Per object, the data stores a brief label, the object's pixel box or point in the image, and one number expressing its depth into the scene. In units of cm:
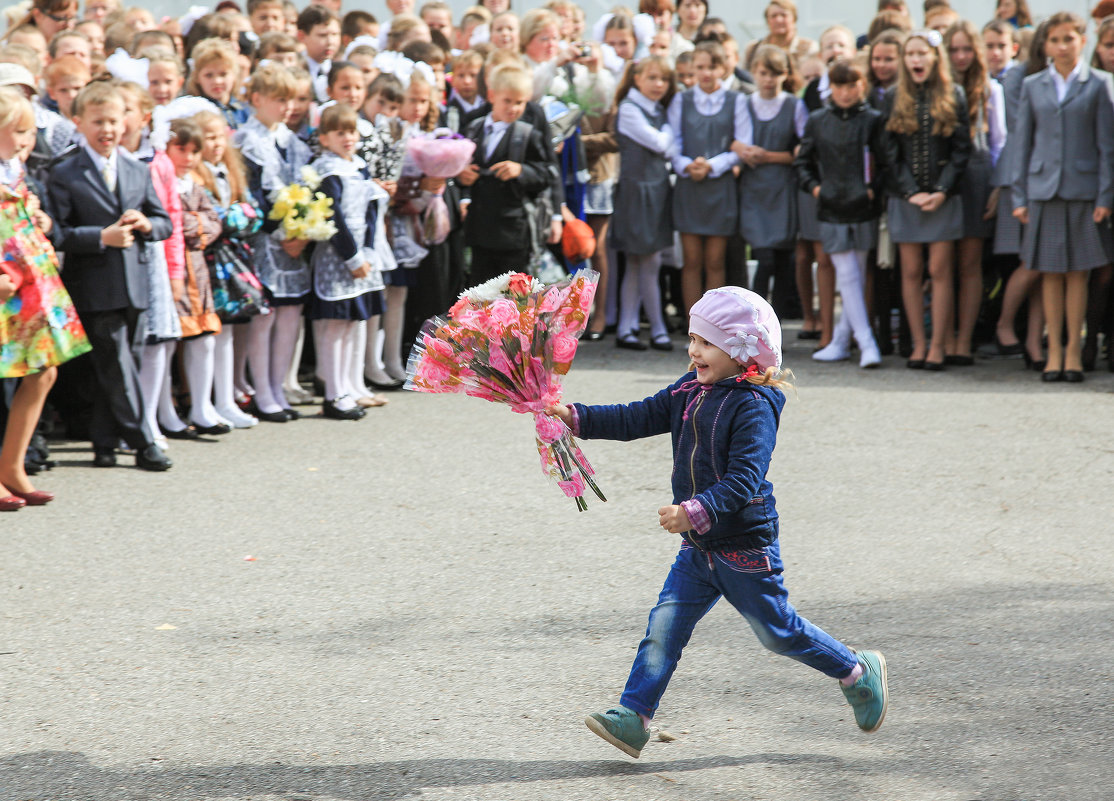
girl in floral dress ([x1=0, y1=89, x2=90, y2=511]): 1305
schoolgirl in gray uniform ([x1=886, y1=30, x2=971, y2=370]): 1953
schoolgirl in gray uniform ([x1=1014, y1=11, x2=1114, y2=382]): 1887
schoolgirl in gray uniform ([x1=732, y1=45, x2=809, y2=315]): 2152
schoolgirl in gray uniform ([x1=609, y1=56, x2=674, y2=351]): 2161
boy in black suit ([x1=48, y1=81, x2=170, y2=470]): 1396
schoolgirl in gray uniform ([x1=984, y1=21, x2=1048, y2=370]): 1970
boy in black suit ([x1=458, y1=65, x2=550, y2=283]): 1933
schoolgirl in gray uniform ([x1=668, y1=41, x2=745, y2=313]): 2145
